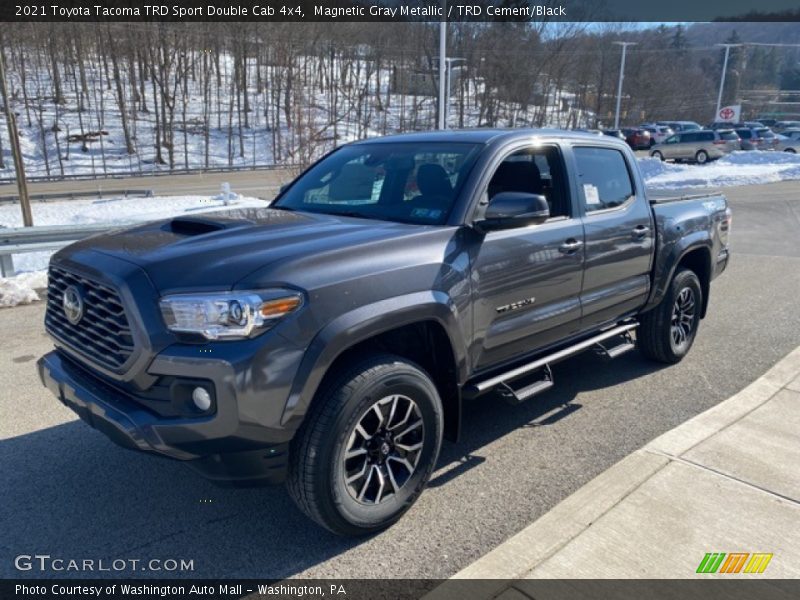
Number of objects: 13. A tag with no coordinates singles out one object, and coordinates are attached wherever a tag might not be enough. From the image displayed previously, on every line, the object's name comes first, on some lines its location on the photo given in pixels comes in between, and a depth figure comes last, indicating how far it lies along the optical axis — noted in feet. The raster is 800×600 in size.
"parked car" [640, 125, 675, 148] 151.16
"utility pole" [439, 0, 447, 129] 55.61
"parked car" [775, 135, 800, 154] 117.23
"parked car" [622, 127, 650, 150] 142.92
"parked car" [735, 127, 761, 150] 112.57
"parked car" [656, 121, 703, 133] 155.12
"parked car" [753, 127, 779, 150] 115.81
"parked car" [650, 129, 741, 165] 104.01
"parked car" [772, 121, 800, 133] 181.63
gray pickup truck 8.48
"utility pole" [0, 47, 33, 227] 41.86
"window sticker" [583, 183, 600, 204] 14.29
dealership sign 181.68
